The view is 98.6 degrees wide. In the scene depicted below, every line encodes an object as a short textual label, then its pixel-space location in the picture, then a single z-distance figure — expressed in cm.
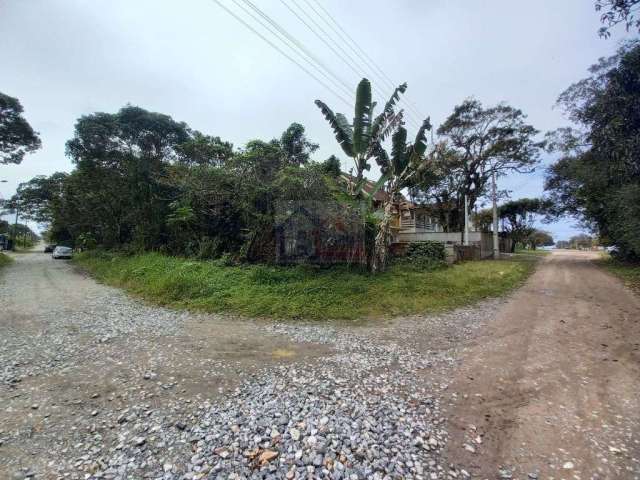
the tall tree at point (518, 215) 3177
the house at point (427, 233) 1451
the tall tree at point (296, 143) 1608
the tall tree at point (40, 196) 2642
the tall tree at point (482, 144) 1980
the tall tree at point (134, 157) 1633
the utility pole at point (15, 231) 4244
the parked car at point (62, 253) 2355
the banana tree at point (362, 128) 953
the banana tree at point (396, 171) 946
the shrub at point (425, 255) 1318
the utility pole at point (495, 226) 2022
